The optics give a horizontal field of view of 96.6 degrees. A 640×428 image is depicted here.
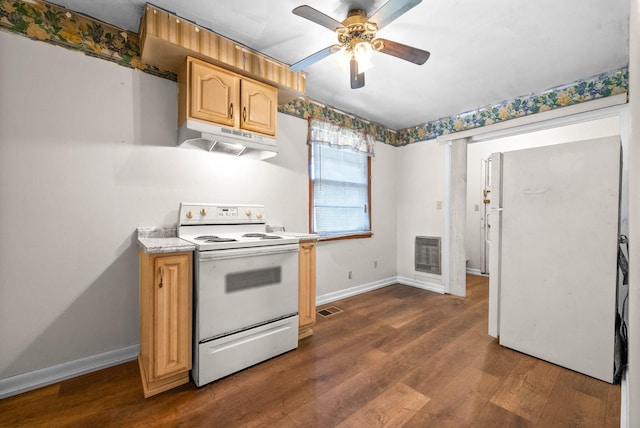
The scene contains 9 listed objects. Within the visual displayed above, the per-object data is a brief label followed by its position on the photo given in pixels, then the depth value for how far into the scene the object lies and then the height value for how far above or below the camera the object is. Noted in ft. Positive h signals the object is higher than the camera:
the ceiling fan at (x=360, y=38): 5.44 +3.74
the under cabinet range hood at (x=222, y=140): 7.07 +1.86
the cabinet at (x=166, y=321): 5.74 -2.31
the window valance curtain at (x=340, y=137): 10.99 +3.12
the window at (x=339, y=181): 11.21 +1.30
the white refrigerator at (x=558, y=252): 6.32 -0.95
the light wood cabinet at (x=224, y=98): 6.95 +2.93
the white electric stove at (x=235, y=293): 6.17 -1.96
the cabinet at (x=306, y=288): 8.23 -2.27
